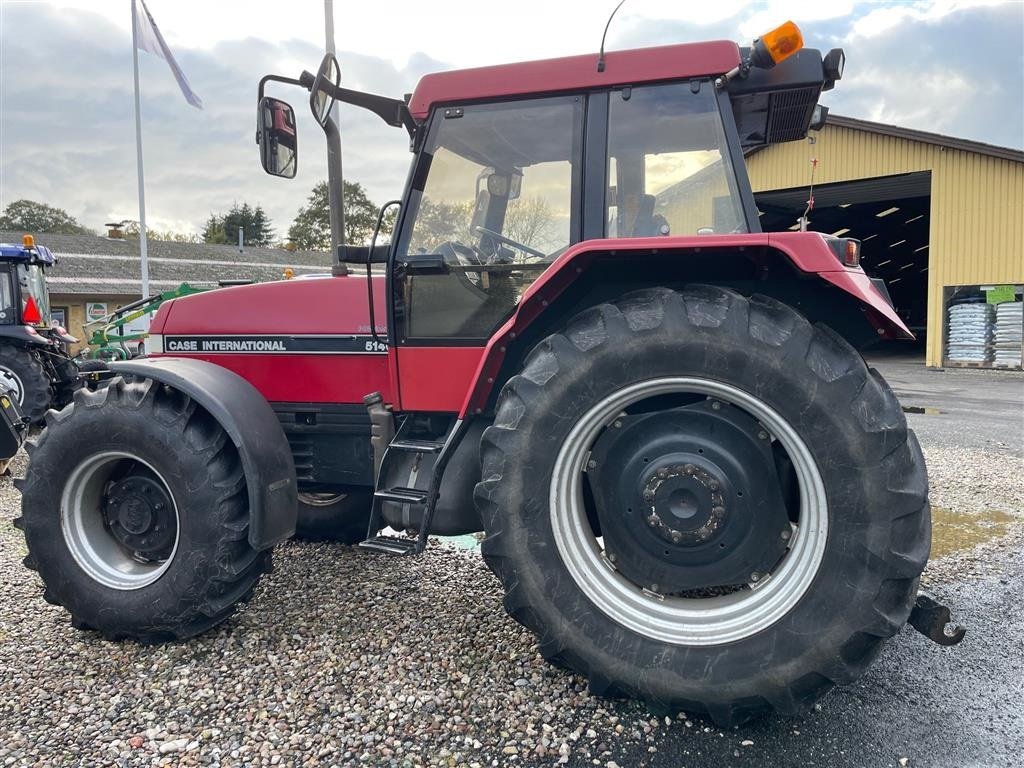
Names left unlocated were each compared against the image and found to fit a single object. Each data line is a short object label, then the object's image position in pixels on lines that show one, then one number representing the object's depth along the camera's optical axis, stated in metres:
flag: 17.18
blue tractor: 8.71
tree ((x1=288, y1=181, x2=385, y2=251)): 49.56
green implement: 11.46
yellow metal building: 15.88
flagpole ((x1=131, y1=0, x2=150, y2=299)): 17.62
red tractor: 2.17
